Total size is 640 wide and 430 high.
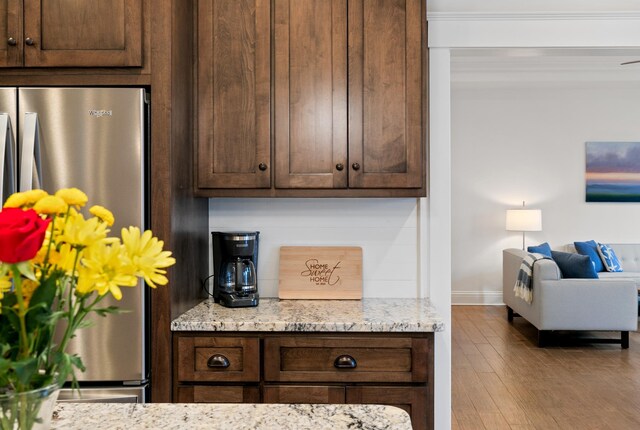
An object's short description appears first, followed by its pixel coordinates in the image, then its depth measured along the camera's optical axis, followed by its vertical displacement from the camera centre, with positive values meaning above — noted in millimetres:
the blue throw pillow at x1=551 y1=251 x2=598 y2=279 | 5469 -530
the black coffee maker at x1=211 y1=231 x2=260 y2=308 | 2414 -243
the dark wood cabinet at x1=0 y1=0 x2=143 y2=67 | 2133 +700
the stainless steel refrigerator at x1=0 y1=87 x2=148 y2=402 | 2059 +183
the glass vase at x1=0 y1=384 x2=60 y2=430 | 717 -252
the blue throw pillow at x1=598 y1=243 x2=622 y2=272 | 6859 -581
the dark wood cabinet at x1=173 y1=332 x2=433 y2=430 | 2109 -587
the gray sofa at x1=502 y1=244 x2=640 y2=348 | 5336 -872
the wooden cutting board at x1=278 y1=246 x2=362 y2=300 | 2627 -282
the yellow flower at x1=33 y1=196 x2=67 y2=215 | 697 +12
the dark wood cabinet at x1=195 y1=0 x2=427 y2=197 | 2400 +507
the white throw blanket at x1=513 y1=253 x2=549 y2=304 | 5670 -675
